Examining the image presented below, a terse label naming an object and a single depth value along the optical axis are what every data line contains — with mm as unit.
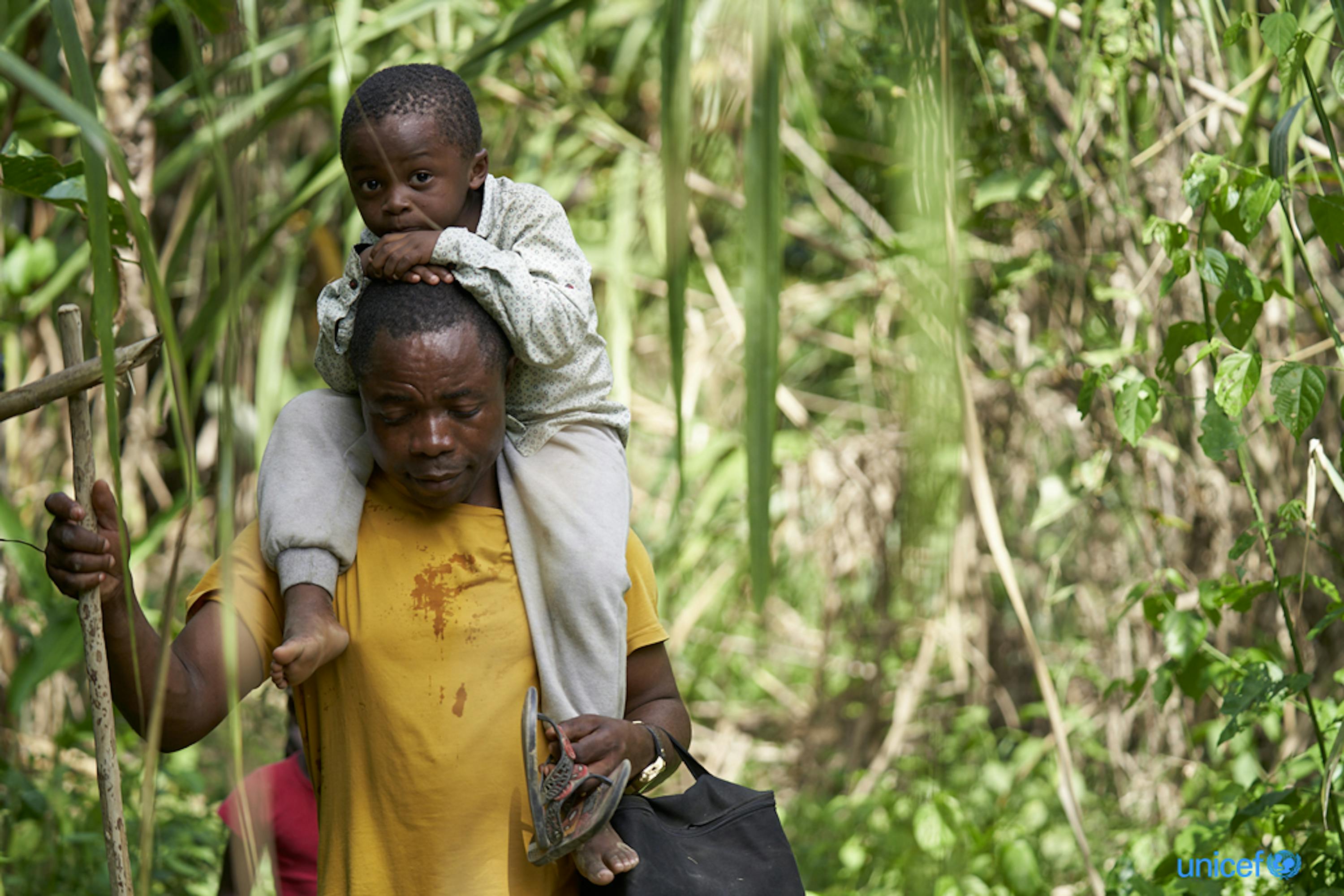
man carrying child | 3716
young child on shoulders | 3735
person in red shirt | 4568
